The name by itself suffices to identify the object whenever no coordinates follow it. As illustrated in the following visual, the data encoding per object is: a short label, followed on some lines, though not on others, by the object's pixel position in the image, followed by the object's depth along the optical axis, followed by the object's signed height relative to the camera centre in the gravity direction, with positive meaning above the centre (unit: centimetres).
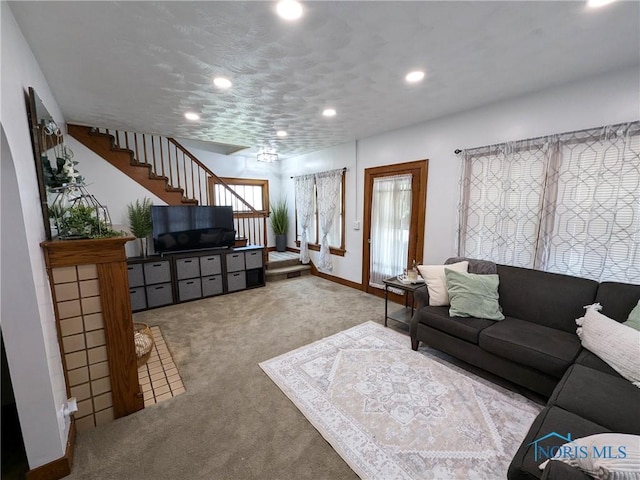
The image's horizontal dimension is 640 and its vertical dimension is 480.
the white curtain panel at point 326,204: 490 +4
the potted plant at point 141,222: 391 -20
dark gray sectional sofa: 124 -102
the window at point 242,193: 552 +32
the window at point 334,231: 490 -48
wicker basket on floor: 245 -128
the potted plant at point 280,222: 629 -36
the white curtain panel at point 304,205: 550 +3
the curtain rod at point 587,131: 212 +63
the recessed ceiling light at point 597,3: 144 +108
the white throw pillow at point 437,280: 265 -76
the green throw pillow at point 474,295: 241 -84
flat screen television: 399 -31
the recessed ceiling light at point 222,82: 228 +109
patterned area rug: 157 -148
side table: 300 -137
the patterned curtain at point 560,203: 219 +0
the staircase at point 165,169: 378 +65
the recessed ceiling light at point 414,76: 218 +108
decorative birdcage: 176 -8
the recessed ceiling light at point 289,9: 142 +107
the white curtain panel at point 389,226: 387 -32
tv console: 382 -104
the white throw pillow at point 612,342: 156 -89
